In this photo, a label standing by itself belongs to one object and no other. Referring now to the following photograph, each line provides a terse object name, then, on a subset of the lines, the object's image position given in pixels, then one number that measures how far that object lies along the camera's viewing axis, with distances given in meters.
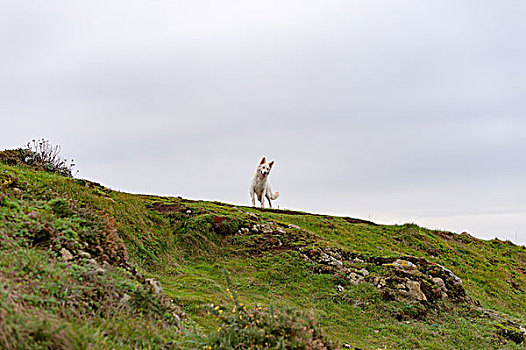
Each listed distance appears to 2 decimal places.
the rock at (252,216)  17.30
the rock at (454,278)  14.40
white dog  24.31
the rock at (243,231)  15.62
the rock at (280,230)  16.02
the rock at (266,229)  16.02
